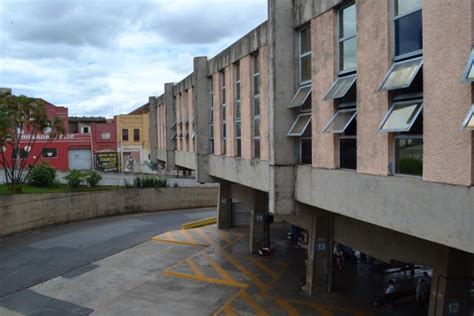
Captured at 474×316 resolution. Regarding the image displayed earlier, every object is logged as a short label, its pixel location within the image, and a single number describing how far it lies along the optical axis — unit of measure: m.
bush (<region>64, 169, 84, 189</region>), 34.28
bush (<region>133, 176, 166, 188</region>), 37.59
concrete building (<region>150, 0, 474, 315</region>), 7.20
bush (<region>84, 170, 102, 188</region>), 35.47
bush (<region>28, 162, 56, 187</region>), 34.25
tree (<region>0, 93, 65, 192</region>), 29.47
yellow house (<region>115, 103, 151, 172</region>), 56.09
